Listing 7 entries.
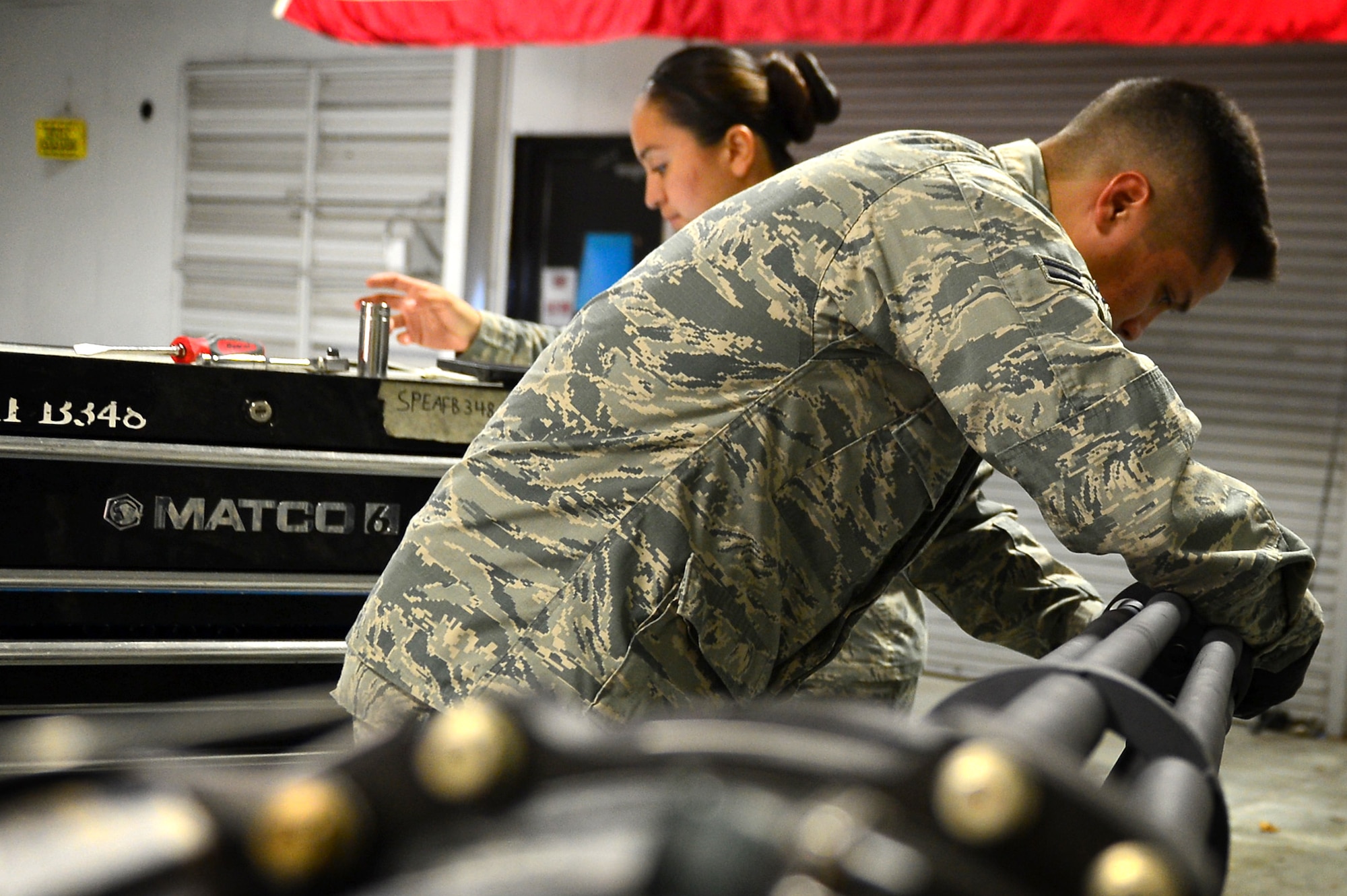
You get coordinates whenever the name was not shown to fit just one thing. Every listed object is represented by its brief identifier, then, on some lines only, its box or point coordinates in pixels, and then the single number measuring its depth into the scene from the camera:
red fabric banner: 4.07
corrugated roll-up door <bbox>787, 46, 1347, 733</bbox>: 5.02
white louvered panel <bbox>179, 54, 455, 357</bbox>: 6.93
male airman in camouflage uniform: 1.04
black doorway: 6.16
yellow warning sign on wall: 8.05
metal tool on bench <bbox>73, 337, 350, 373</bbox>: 2.14
